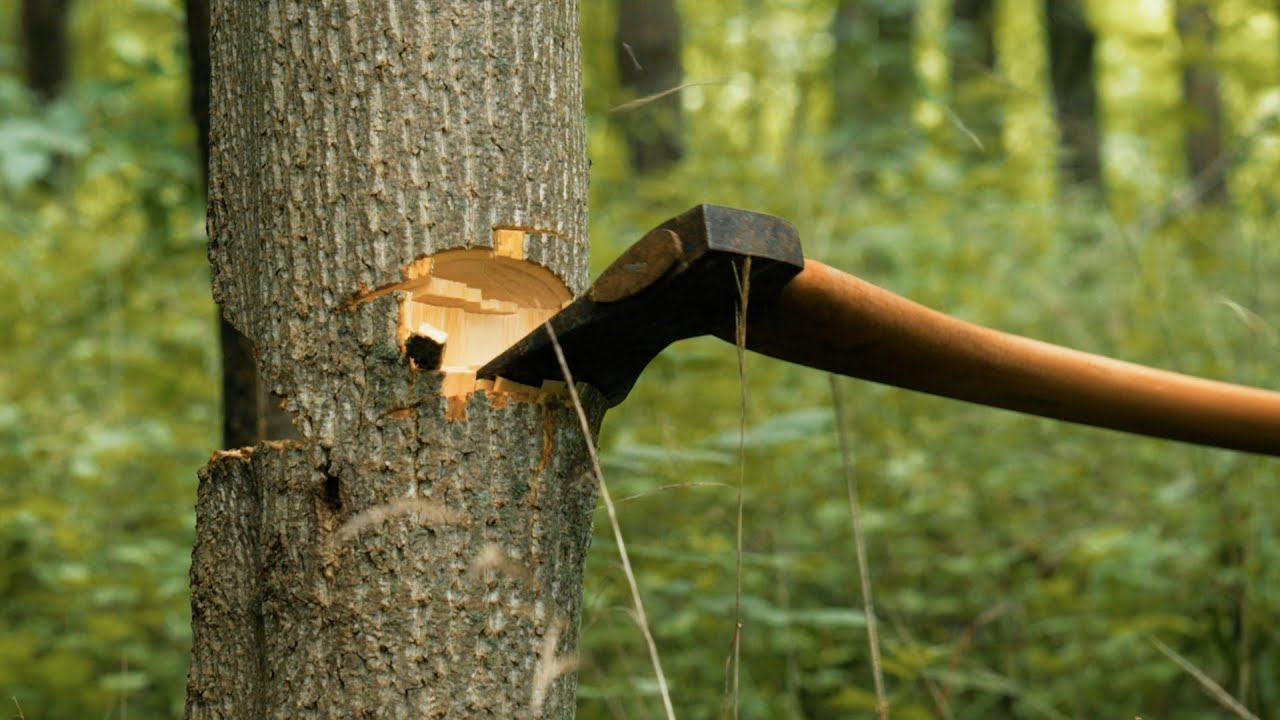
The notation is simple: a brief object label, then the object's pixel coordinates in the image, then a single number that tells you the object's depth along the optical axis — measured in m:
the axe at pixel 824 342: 2.72
